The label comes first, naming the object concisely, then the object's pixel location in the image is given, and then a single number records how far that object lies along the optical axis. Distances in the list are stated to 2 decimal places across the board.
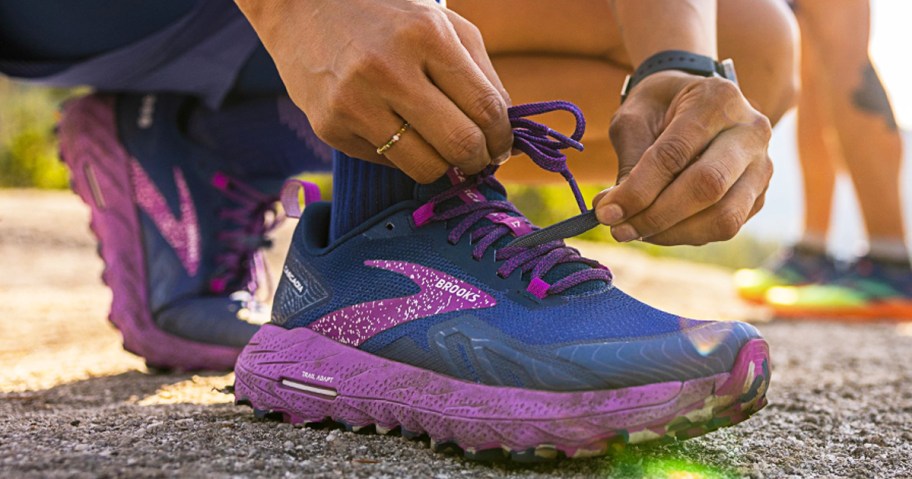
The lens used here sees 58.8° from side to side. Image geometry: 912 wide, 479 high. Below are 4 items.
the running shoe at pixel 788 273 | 3.07
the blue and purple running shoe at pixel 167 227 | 1.49
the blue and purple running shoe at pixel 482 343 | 0.79
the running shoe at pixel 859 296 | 2.81
